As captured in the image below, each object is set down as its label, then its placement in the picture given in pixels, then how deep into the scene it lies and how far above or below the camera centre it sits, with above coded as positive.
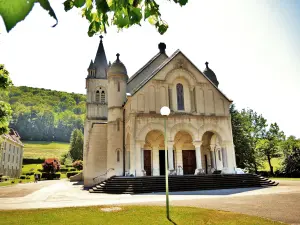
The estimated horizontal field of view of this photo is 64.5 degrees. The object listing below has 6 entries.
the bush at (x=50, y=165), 60.25 +0.68
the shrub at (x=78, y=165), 70.62 +0.80
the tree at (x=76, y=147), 92.06 +8.01
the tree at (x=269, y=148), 44.59 +3.06
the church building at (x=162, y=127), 25.27 +4.36
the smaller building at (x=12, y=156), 55.56 +3.14
